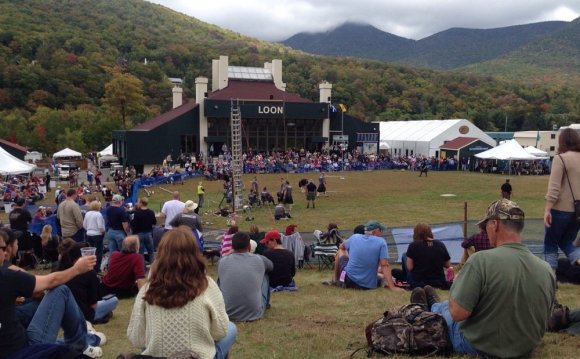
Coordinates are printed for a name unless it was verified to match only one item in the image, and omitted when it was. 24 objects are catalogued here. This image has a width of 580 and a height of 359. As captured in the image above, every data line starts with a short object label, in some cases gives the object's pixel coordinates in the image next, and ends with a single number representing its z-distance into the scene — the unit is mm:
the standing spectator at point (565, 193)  6371
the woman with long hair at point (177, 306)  3576
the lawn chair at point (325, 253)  11516
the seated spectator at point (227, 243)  9084
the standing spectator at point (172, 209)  12461
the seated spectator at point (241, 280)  6145
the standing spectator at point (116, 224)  10781
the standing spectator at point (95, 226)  10961
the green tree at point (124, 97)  73125
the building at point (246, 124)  45750
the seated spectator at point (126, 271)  7480
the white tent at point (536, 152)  44094
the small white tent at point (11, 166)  20438
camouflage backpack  4516
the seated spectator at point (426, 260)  7266
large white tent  54469
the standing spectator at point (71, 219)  10992
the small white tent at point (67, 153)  45028
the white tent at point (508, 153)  40406
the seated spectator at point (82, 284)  5586
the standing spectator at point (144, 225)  10975
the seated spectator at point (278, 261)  7938
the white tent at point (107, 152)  52575
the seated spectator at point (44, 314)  3871
